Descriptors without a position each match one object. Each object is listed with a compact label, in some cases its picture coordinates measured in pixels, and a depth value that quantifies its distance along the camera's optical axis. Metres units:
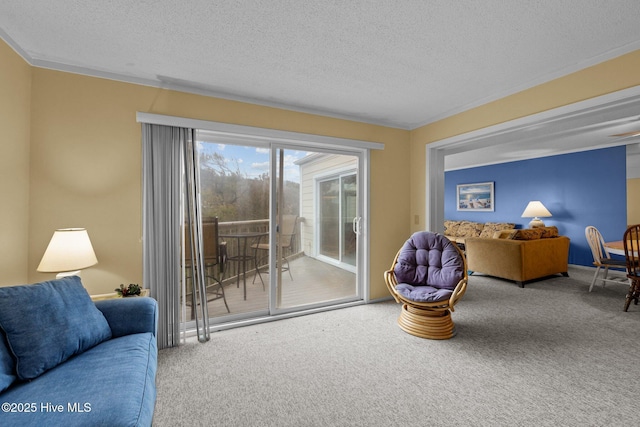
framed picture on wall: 7.73
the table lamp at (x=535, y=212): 6.24
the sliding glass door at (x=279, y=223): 3.11
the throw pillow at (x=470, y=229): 7.55
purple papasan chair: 2.76
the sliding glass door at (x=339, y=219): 3.69
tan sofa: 4.71
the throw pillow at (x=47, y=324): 1.37
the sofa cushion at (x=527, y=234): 4.88
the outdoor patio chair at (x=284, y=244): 3.34
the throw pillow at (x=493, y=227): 7.08
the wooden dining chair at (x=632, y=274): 3.41
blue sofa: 1.14
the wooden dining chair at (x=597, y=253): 4.26
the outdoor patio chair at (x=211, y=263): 2.92
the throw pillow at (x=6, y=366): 1.26
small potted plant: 2.29
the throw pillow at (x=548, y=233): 5.18
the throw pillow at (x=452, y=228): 8.12
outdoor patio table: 3.23
